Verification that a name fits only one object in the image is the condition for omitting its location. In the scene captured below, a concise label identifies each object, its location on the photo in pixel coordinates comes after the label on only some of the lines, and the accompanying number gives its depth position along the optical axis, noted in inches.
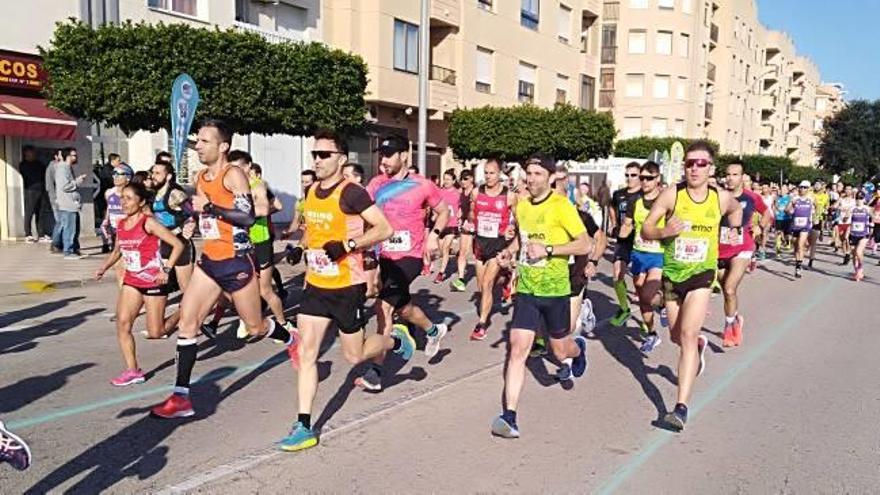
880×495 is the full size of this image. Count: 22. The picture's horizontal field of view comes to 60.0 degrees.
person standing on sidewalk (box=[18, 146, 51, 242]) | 650.2
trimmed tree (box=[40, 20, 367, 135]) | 558.6
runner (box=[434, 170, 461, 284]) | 509.3
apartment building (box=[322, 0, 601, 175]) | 1003.3
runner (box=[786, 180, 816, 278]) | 649.9
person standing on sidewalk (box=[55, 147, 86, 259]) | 561.0
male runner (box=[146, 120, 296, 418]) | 208.8
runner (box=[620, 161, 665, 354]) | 324.2
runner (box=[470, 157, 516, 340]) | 348.2
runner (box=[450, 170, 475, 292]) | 471.2
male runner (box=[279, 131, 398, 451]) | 186.7
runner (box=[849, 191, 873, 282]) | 629.0
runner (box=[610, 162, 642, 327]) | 354.6
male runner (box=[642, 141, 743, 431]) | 215.2
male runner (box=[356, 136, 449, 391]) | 263.0
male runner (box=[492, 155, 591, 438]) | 206.8
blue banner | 464.1
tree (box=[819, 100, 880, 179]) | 2822.3
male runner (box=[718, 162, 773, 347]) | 337.1
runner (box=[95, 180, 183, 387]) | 237.3
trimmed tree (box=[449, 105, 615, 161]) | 1077.1
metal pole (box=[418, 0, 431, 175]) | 714.6
